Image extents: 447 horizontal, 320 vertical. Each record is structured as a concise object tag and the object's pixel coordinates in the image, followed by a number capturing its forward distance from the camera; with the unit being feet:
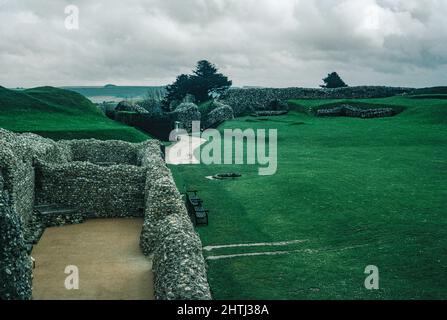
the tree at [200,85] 290.97
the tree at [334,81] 302.86
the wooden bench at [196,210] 71.15
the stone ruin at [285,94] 248.52
